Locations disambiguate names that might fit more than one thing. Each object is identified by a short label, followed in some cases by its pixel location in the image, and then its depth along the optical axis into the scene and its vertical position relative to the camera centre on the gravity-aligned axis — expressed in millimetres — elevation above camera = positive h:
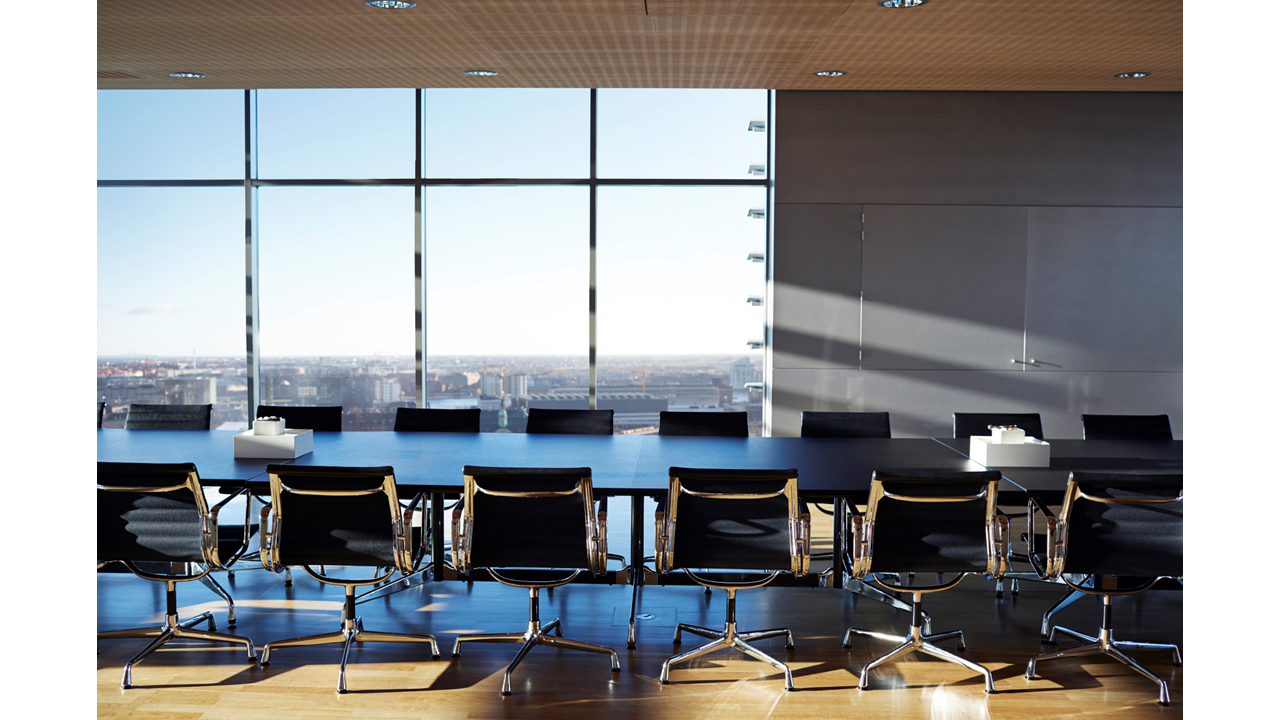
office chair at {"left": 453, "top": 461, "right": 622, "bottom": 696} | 3254 -694
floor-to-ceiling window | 7258 +895
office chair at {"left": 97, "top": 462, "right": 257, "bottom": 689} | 3314 -695
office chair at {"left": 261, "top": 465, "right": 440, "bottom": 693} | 3262 -689
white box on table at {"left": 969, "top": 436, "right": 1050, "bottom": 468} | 4023 -471
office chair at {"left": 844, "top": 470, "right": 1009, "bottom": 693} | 3248 -705
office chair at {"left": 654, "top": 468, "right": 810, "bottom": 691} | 3238 -696
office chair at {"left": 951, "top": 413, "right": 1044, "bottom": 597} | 5180 -414
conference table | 3541 -514
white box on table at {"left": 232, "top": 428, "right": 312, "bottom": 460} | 4066 -457
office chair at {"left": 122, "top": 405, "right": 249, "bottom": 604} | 5402 -430
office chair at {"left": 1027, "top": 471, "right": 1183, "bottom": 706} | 3248 -700
